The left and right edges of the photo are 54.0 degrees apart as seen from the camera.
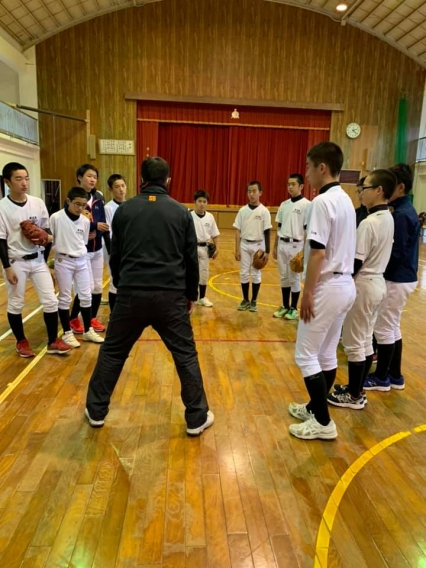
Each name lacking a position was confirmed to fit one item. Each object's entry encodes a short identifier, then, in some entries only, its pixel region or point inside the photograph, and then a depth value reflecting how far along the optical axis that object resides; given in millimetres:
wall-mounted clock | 14805
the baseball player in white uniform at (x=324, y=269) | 2305
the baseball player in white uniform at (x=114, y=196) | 4770
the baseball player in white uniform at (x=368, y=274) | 2826
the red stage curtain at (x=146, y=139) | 14305
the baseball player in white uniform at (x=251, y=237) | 5539
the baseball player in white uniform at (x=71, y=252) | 3920
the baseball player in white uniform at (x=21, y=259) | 3549
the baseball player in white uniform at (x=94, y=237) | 4312
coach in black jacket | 2375
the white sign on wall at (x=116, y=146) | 14172
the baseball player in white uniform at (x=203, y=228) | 5641
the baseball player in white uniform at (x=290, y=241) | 5180
